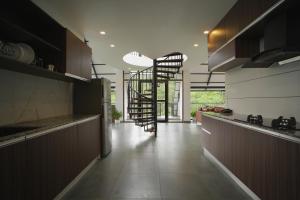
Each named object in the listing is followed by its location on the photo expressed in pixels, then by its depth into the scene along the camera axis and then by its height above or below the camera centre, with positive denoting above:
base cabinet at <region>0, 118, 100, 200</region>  1.07 -0.62
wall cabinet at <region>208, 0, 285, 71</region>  1.73 +1.05
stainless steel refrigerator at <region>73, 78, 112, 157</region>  2.86 -0.01
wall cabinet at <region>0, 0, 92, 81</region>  1.52 +0.75
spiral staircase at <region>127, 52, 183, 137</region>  4.66 +0.19
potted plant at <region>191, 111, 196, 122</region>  7.47 -0.77
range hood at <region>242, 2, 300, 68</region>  1.54 +0.72
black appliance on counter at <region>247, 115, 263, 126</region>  1.62 -0.24
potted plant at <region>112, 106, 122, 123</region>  6.85 -0.69
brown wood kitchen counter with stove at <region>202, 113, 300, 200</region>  1.15 -0.61
